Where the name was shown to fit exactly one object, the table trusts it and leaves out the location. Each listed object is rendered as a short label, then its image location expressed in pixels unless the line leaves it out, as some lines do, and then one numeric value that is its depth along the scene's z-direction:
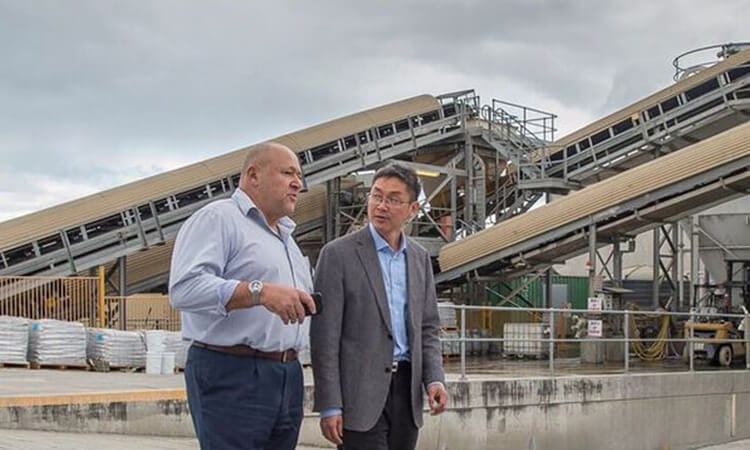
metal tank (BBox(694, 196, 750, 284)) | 22.69
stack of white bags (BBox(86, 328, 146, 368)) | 14.14
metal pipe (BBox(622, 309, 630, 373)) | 14.02
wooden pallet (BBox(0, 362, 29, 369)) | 13.72
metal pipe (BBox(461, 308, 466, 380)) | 12.04
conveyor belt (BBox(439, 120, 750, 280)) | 19.23
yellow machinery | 18.47
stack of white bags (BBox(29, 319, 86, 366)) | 14.04
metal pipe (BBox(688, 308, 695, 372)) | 15.05
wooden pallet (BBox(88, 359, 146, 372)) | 14.16
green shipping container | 27.23
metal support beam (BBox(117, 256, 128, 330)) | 21.51
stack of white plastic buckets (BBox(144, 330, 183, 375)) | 13.95
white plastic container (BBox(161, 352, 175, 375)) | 14.05
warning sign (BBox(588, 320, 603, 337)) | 16.72
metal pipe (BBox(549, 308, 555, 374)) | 13.30
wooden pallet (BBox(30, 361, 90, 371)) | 14.12
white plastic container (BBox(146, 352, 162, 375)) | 13.94
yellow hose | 19.14
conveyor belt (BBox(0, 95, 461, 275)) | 20.59
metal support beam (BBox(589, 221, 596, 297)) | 20.25
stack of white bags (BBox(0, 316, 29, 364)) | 13.70
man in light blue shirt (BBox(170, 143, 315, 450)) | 3.25
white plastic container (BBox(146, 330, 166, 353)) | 13.95
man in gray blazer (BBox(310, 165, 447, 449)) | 3.92
